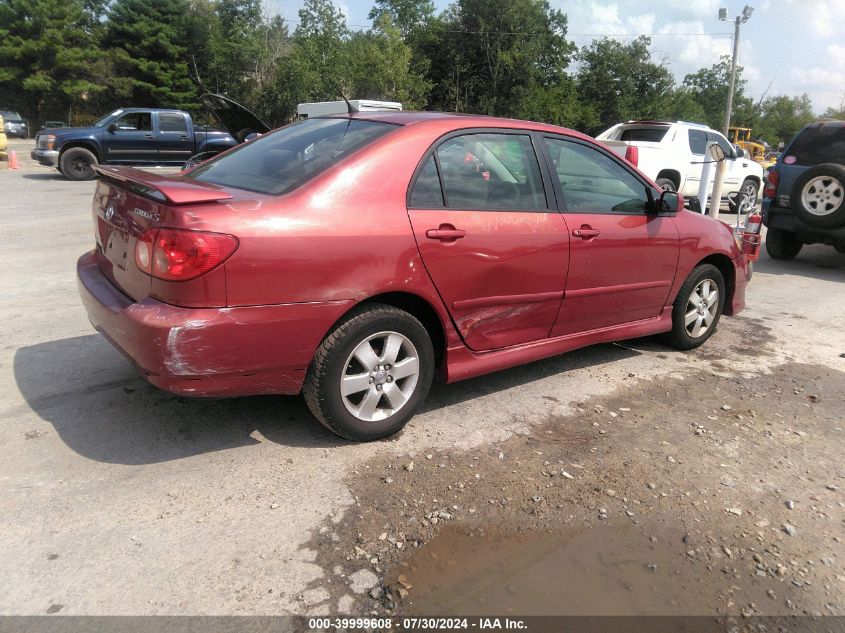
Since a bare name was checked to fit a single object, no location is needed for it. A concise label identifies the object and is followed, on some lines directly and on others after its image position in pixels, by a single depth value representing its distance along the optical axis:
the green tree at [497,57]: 43.06
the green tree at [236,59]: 45.50
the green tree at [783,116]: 76.06
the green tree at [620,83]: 45.56
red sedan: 2.86
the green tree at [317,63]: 38.41
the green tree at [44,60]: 40.81
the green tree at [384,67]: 37.06
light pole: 32.47
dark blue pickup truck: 16.11
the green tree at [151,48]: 43.59
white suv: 13.23
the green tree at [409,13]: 51.62
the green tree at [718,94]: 67.06
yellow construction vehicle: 30.70
